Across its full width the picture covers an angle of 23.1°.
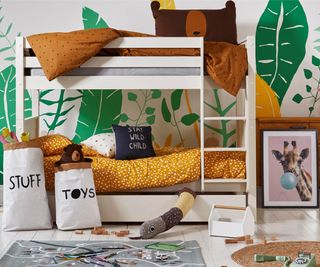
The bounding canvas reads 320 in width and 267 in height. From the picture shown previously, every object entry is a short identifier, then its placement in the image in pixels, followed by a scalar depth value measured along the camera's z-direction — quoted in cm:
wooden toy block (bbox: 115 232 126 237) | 448
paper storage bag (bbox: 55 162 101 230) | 463
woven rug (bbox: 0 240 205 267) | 373
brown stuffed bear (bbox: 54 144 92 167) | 468
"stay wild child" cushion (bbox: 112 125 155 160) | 504
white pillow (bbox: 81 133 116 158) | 513
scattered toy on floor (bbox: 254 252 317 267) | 351
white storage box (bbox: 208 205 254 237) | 446
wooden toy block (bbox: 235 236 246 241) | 432
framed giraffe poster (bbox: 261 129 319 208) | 564
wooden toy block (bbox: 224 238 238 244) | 427
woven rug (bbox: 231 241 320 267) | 383
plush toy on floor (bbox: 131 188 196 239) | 438
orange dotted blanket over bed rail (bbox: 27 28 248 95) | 469
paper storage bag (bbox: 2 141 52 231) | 459
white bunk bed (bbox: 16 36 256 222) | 481
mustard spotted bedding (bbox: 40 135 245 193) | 482
